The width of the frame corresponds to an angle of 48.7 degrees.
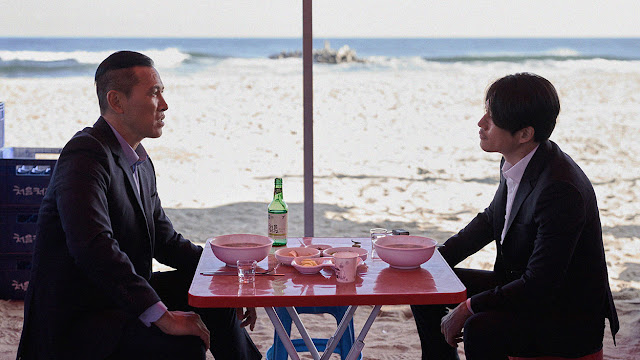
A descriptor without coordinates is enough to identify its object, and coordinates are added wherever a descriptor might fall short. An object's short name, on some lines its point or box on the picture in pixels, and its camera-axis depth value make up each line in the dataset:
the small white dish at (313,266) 2.13
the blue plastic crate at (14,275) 3.92
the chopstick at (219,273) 2.12
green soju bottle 2.52
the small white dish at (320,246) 2.45
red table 1.91
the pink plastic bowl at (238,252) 2.18
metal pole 3.71
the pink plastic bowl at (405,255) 2.18
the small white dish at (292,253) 2.25
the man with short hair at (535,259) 2.19
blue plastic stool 2.75
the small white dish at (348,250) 2.30
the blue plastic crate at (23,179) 3.86
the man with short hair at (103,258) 2.03
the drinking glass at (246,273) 2.05
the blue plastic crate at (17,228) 3.89
